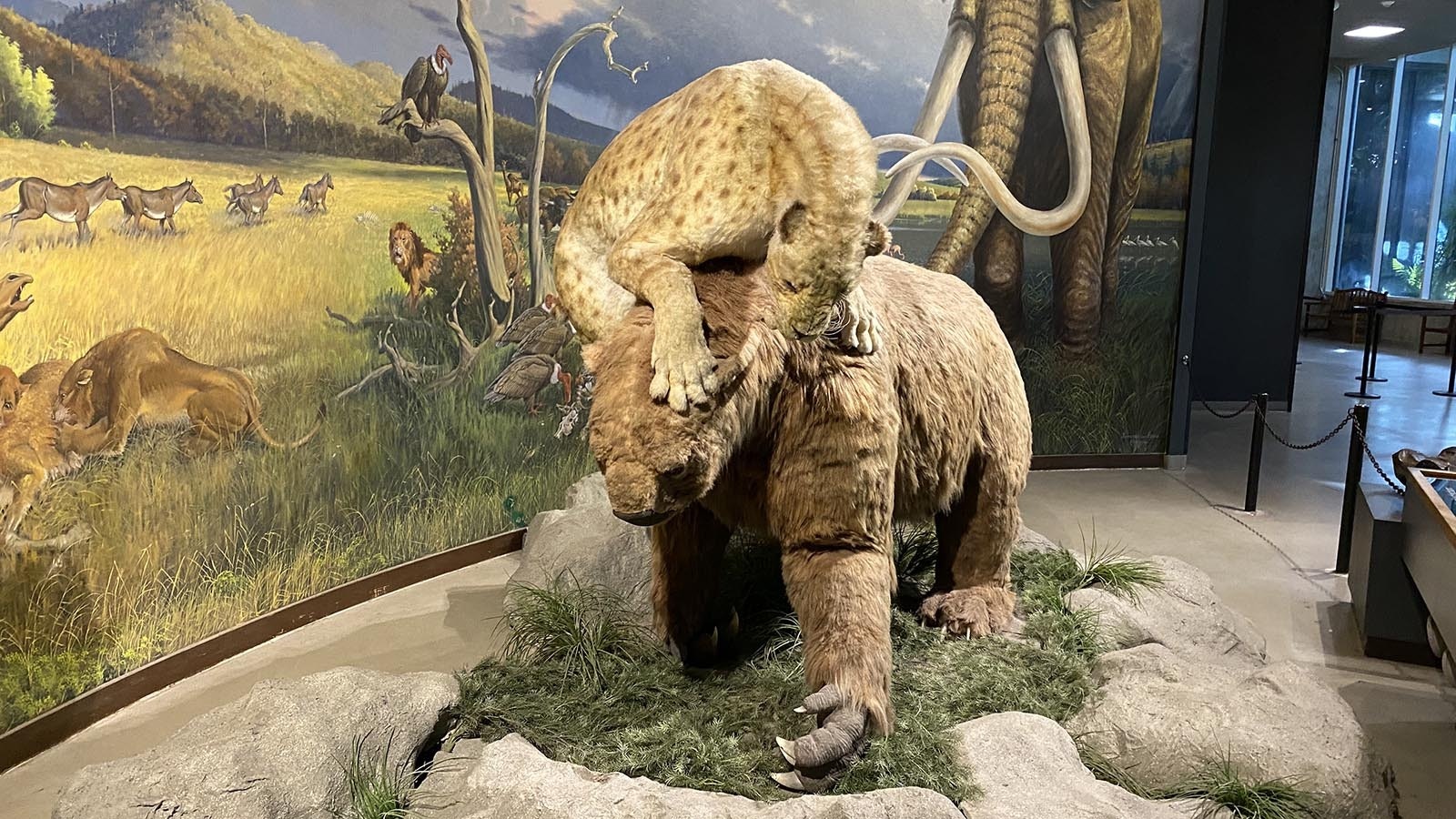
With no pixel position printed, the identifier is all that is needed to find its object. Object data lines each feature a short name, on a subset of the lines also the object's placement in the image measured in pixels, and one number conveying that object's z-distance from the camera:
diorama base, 2.13
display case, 3.23
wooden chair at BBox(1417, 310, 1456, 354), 12.16
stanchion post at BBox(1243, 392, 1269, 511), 5.75
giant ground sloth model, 1.95
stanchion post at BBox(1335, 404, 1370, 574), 4.66
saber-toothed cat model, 1.87
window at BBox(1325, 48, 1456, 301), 12.59
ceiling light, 10.91
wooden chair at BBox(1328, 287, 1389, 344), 12.82
